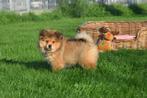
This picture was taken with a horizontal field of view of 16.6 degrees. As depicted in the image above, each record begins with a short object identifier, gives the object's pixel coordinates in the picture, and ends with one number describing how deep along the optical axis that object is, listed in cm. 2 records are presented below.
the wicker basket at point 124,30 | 1066
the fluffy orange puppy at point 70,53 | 736
